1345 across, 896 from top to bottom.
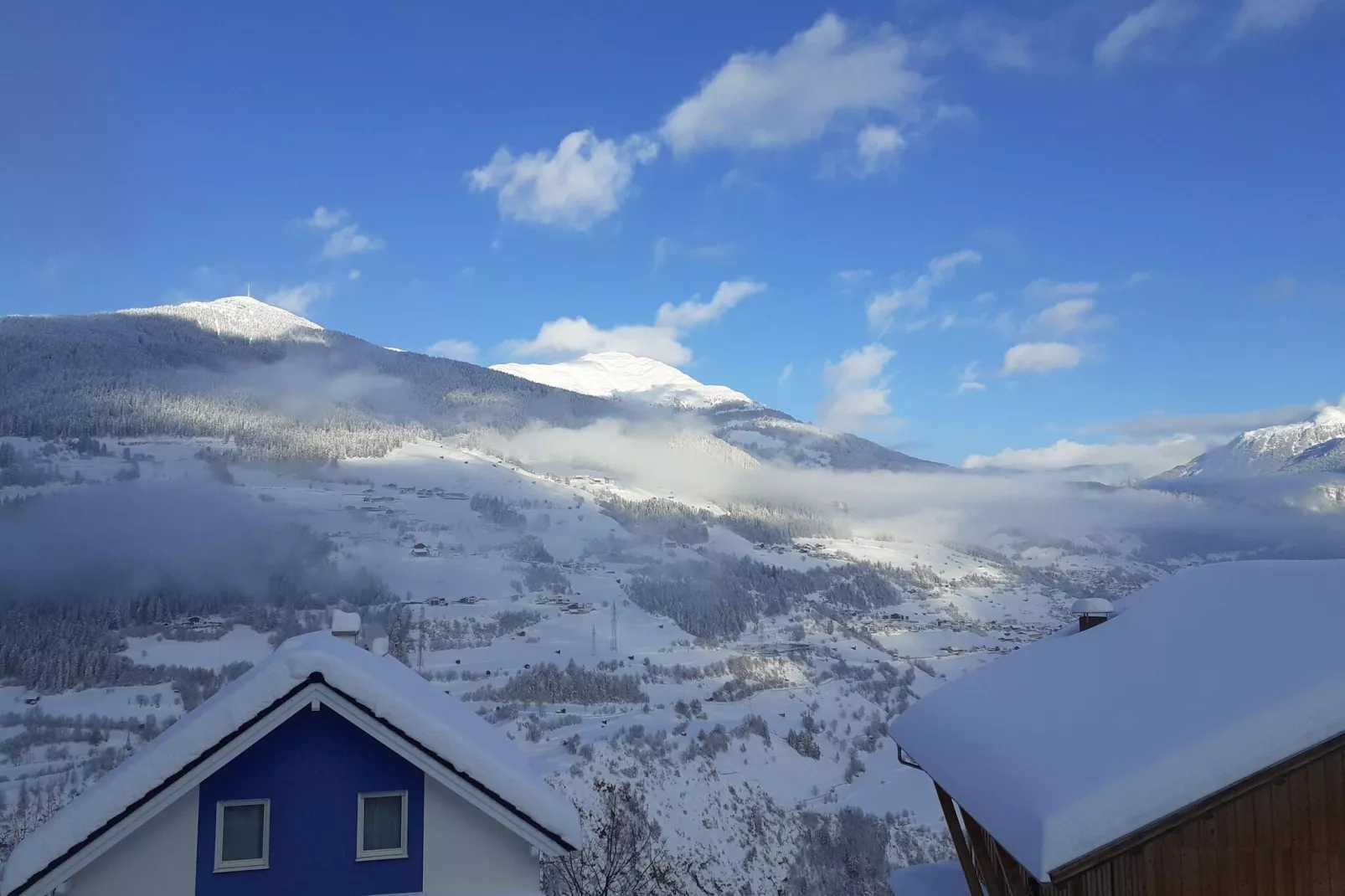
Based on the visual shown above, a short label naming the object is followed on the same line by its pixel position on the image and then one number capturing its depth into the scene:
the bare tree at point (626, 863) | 22.94
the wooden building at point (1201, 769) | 5.63
